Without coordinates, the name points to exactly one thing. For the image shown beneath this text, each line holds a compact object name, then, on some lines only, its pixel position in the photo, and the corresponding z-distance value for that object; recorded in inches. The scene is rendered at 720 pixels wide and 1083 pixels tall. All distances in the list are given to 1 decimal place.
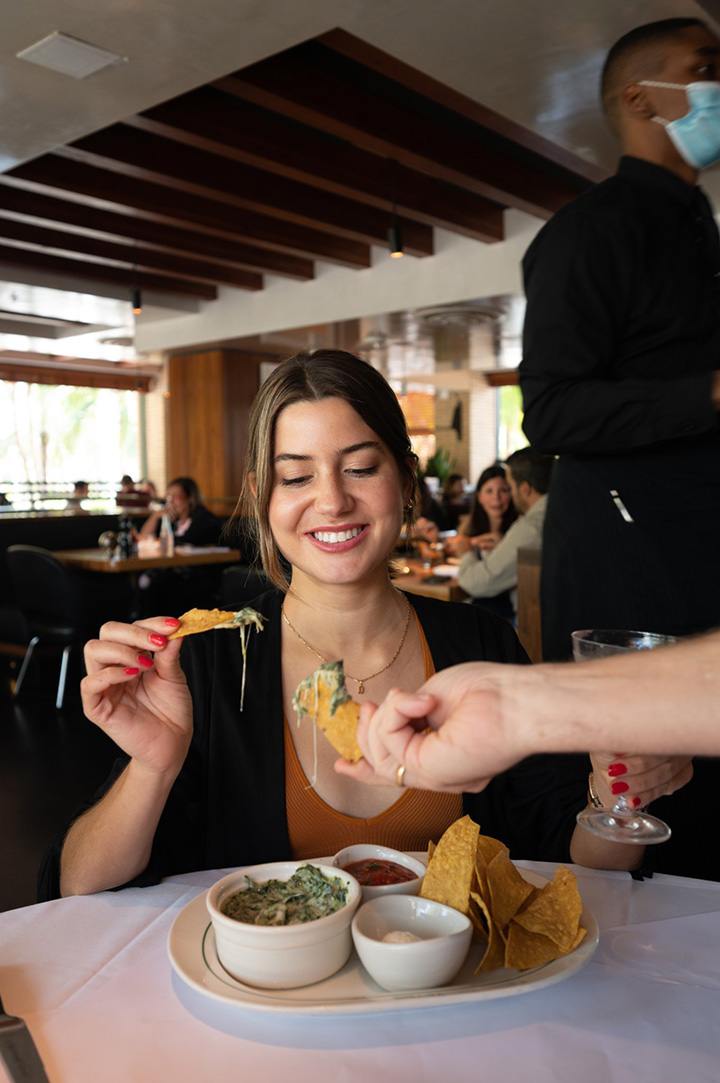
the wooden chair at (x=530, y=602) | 132.9
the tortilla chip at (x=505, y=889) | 40.1
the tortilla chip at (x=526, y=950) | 38.6
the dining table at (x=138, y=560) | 253.6
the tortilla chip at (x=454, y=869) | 40.3
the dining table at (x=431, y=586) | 180.2
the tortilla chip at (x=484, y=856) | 41.2
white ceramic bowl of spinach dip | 37.1
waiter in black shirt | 65.6
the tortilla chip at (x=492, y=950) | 38.8
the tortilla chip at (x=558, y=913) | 39.4
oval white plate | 35.2
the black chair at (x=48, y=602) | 235.9
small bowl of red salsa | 42.3
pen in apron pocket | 67.1
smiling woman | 52.4
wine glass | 41.5
